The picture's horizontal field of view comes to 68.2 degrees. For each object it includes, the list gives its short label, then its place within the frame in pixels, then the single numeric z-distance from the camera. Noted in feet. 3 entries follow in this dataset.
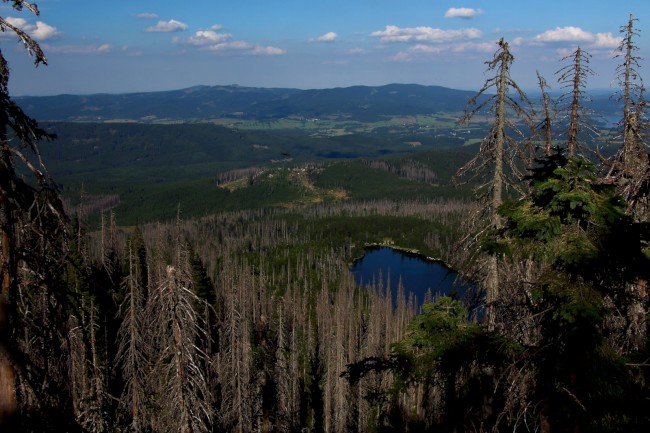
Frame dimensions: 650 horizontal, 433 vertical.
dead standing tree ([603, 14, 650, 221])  37.09
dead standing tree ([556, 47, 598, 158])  48.78
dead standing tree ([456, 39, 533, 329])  46.37
